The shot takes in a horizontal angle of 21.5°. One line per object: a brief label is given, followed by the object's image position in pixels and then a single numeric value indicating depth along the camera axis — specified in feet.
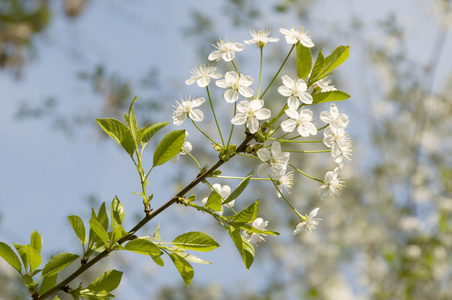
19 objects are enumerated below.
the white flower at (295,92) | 2.48
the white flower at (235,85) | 2.54
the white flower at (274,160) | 2.44
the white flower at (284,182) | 2.60
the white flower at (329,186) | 2.64
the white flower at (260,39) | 2.67
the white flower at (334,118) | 2.52
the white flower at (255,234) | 2.61
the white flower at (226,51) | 2.60
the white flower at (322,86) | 2.50
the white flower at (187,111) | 2.59
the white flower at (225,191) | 2.68
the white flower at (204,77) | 2.59
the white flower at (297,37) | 2.56
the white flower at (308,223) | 2.61
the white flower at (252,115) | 2.44
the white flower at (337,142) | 2.52
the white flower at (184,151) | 2.58
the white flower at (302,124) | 2.53
